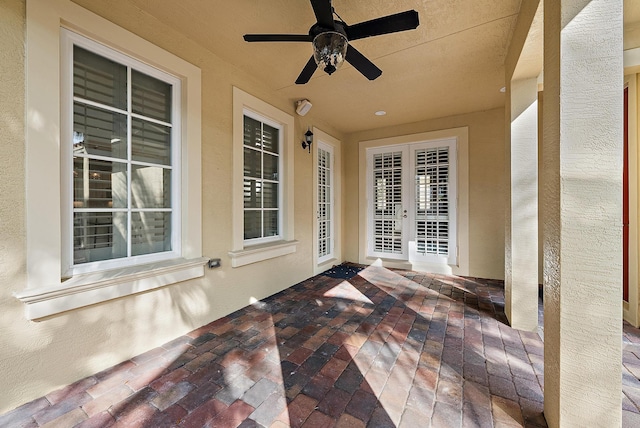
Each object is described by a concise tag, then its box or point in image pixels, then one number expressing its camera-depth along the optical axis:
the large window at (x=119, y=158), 1.86
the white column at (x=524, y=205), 2.38
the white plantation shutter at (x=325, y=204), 4.75
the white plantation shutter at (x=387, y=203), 4.93
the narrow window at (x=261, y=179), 3.21
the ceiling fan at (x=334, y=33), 1.60
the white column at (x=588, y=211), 1.17
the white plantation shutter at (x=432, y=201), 4.52
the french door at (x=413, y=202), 4.50
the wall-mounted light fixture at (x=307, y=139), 4.07
